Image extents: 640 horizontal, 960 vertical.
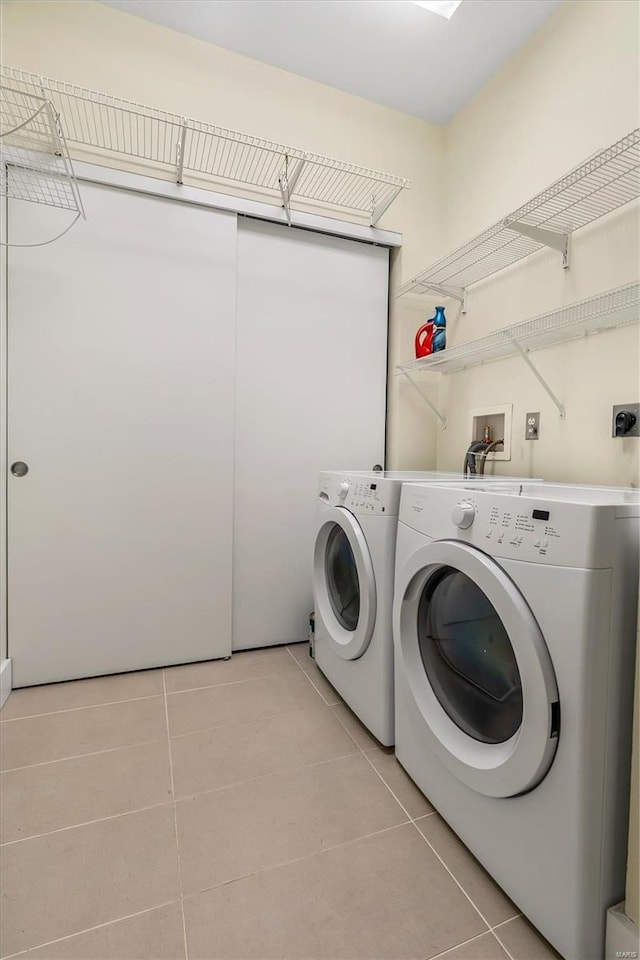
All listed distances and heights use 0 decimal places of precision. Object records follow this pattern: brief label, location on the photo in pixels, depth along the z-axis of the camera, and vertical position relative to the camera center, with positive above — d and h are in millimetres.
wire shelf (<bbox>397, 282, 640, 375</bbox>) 1307 +498
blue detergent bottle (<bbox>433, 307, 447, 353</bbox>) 2127 +667
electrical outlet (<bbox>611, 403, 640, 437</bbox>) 1367 +156
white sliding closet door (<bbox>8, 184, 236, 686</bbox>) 1731 +81
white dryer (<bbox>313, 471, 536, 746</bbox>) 1376 -462
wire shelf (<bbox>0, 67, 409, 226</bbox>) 1716 +1359
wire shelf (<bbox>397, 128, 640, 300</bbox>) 1270 +900
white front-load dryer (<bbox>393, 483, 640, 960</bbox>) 750 -456
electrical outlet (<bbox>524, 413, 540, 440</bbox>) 1759 +164
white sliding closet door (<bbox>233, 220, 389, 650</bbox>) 2092 +343
